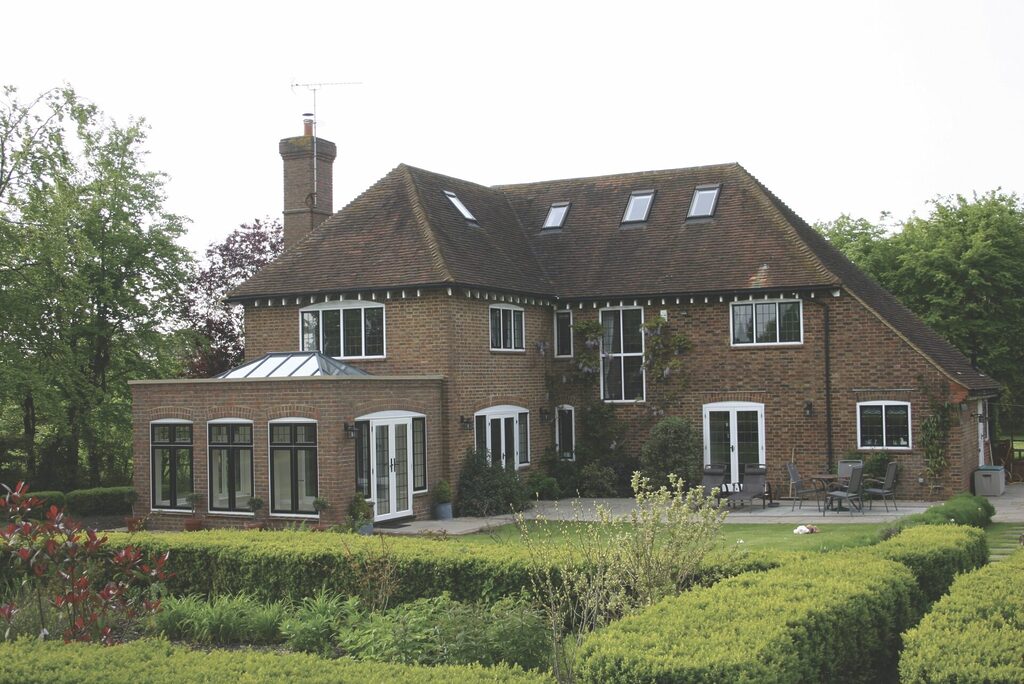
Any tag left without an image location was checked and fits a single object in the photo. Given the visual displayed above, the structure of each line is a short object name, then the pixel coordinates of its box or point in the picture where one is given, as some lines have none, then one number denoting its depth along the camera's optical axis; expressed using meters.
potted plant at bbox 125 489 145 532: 13.11
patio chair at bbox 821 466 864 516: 20.25
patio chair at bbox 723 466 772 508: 22.28
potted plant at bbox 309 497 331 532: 18.73
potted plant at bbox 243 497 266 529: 19.39
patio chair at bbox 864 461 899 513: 20.58
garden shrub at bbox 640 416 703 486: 23.64
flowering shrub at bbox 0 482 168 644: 8.93
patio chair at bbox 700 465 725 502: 23.13
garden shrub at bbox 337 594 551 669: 8.15
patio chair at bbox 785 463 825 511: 21.88
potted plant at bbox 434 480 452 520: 21.30
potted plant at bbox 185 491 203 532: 19.95
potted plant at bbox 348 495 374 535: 18.48
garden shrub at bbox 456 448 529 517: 21.93
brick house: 20.00
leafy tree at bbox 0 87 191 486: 26.25
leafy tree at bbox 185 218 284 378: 32.50
